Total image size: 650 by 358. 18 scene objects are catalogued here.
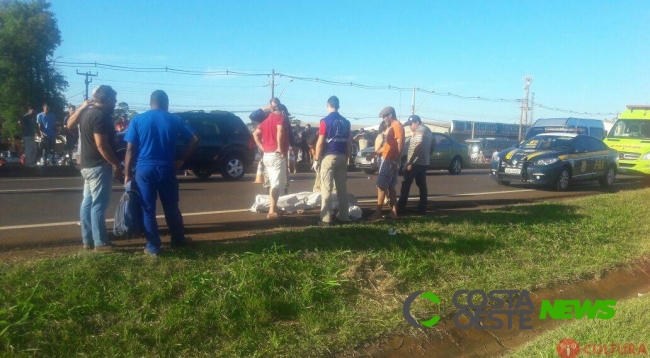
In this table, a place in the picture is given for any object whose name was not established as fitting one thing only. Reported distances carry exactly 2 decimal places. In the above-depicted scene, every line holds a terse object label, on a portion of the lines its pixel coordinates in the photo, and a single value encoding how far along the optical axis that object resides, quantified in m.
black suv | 15.36
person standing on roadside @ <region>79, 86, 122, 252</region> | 5.88
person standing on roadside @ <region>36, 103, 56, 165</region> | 16.33
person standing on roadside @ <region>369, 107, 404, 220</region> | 8.74
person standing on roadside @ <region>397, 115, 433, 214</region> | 9.28
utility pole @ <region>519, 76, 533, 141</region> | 67.38
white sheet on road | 8.78
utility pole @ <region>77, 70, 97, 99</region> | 45.13
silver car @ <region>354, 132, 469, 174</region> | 20.55
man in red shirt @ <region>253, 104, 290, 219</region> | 8.10
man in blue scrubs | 5.91
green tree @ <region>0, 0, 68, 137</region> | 48.00
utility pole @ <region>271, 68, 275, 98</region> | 45.19
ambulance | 18.27
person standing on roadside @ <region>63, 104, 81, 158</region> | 16.46
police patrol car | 15.09
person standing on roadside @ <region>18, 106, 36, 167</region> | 16.55
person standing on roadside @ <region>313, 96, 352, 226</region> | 7.71
